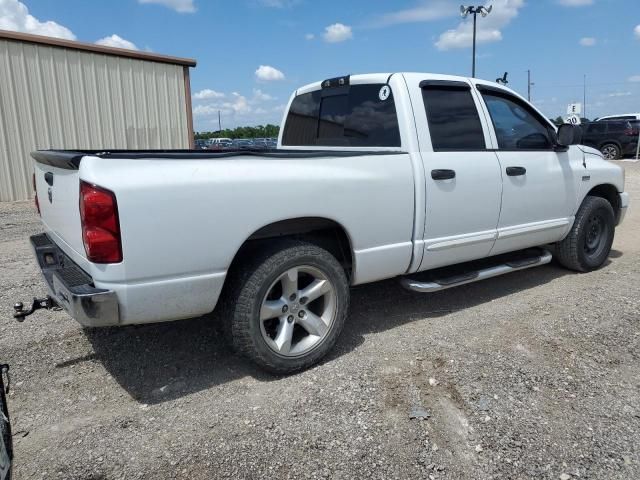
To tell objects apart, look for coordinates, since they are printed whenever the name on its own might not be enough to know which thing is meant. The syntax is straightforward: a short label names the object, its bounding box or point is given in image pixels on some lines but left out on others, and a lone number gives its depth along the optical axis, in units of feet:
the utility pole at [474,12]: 76.23
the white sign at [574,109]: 63.72
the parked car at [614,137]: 66.64
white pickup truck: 8.54
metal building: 33.63
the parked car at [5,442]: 6.65
